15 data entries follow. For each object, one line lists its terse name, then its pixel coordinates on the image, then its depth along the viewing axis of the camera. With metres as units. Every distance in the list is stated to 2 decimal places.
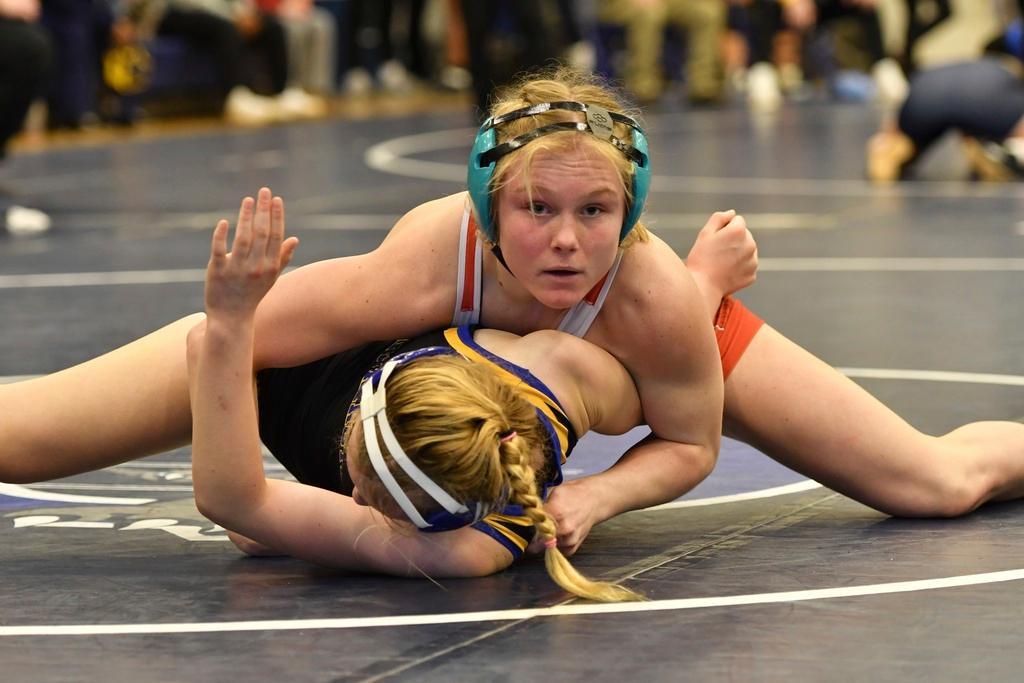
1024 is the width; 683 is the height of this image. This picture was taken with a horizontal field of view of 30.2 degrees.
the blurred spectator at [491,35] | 11.23
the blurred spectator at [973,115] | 8.64
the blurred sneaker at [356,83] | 17.42
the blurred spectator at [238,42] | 14.02
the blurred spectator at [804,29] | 16.45
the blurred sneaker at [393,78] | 18.28
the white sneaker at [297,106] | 15.04
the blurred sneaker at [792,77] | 18.84
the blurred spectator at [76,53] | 12.30
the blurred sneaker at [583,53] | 16.92
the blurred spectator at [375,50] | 17.20
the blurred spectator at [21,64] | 8.09
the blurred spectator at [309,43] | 15.57
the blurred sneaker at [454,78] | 18.33
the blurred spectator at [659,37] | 15.93
